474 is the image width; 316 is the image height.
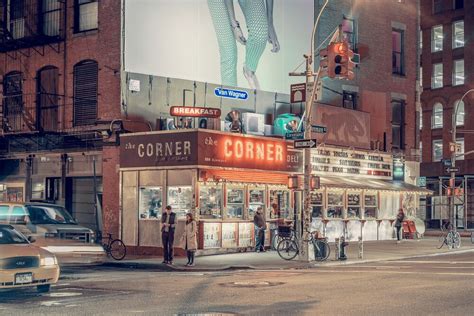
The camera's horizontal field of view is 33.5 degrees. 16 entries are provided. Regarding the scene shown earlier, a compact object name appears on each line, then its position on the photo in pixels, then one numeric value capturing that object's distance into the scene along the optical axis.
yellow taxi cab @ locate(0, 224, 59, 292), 15.83
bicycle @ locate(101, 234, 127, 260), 28.20
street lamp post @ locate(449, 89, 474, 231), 35.91
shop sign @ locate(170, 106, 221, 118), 30.33
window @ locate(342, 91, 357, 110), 41.19
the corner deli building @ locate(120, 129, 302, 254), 29.59
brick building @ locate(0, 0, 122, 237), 32.22
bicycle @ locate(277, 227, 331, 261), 26.58
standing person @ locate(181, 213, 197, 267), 24.92
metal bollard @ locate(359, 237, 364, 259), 27.42
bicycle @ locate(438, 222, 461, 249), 34.19
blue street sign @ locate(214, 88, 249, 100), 33.67
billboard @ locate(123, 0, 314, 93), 32.56
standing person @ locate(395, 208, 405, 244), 37.72
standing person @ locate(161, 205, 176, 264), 25.72
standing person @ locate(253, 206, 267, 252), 30.33
